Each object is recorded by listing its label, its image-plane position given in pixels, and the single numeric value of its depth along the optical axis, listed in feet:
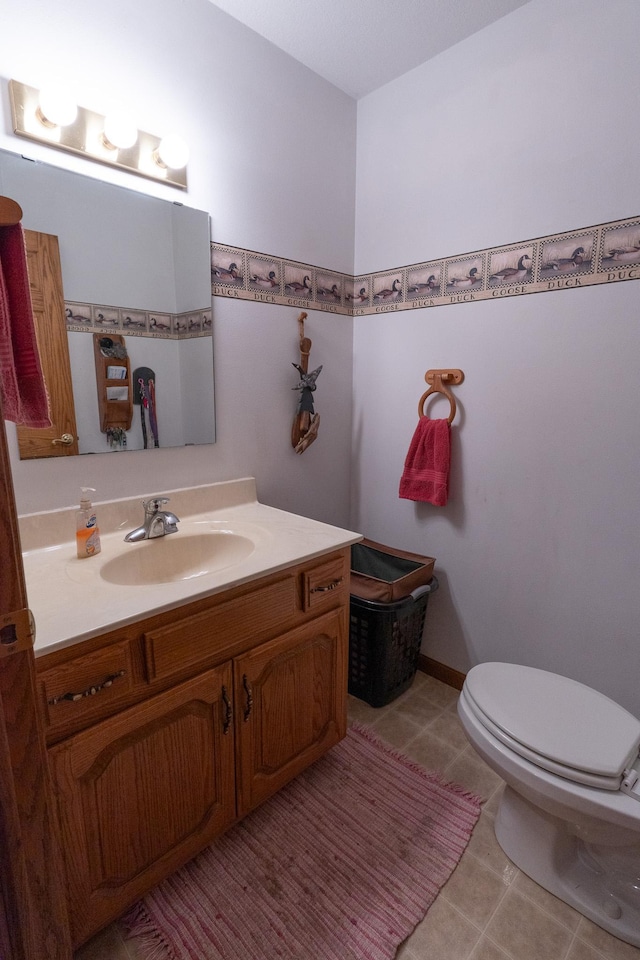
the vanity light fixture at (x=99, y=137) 3.66
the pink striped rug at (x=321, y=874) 3.44
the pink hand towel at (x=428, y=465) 5.85
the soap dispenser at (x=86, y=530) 3.92
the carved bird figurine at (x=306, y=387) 5.91
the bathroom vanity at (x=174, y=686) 2.90
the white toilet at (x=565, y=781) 3.30
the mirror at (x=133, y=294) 3.96
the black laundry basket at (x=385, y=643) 5.65
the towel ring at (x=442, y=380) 5.74
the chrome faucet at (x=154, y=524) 4.33
